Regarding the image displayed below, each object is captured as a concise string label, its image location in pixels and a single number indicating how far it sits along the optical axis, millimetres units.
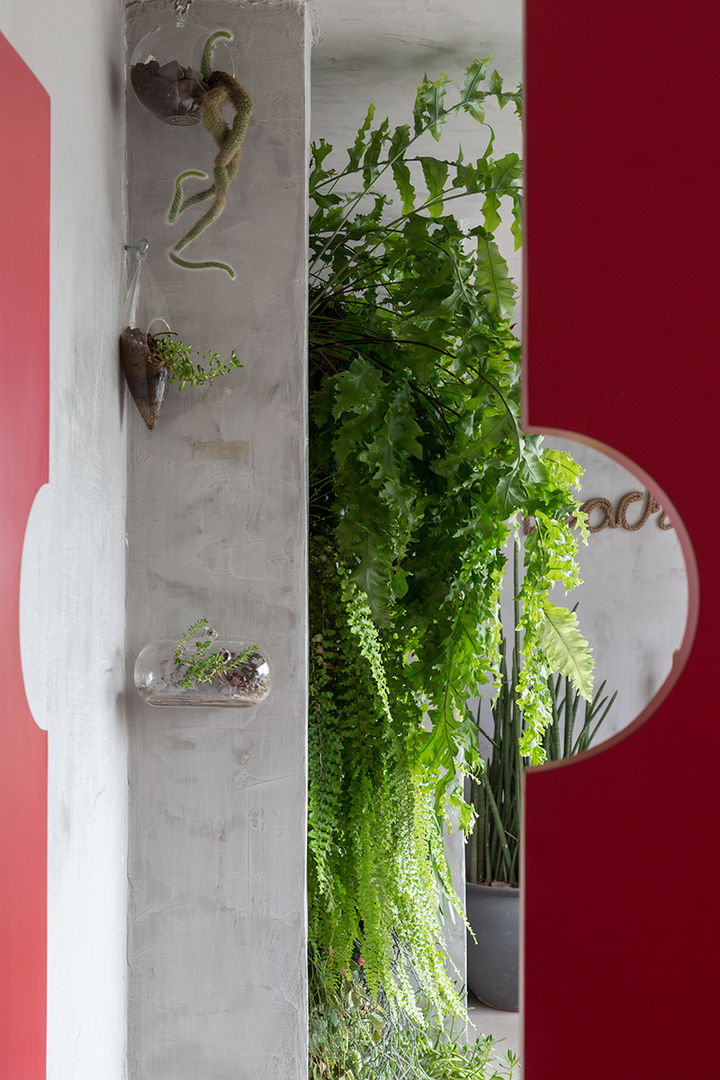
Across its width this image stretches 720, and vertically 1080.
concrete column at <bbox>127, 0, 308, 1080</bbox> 1726
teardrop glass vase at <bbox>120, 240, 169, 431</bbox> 1647
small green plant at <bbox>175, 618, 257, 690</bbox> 1673
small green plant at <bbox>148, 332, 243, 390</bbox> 1691
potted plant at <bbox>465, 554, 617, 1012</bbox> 3613
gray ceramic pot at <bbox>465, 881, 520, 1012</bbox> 3613
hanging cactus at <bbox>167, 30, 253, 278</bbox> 1626
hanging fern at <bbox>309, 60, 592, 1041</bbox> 1829
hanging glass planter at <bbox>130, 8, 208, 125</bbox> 1633
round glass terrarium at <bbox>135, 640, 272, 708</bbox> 1680
